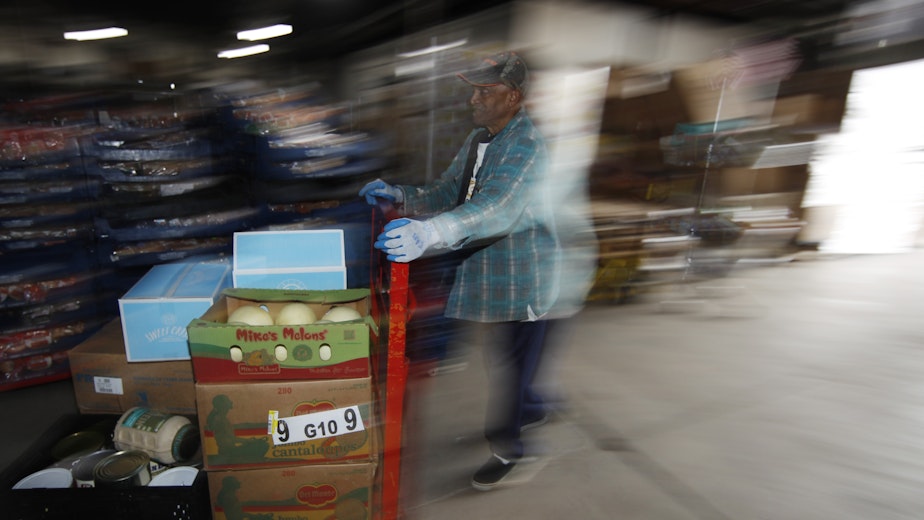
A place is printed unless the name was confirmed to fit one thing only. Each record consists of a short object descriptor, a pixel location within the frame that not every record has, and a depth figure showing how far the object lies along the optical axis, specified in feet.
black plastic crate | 4.14
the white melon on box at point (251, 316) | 4.49
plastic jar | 5.02
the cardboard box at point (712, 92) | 14.87
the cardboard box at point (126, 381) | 5.62
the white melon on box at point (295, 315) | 4.58
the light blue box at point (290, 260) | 5.41
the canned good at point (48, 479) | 4.59
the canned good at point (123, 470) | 4.28
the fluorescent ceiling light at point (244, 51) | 17.57
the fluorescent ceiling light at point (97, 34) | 12.33
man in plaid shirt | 4.56
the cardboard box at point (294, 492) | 4.45
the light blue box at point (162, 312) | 5.20
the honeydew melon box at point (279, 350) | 3.98
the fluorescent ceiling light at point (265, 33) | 17.92
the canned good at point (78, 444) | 5.06
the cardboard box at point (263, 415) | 4.14
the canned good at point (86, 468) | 4.54
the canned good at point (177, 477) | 4.68
